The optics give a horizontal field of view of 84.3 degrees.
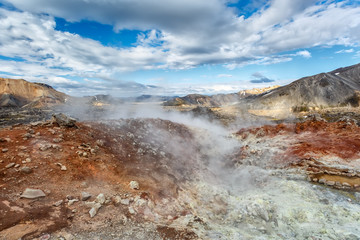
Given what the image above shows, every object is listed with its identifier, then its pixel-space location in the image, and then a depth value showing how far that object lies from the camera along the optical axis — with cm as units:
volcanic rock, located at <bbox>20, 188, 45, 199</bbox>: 665
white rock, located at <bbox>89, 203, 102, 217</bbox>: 685
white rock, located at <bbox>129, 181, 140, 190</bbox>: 919
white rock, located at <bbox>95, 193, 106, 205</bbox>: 758
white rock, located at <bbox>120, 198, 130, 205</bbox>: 797
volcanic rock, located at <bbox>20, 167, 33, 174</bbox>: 771
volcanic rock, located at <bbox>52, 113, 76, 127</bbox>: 1194
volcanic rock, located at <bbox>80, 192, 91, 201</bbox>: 744
